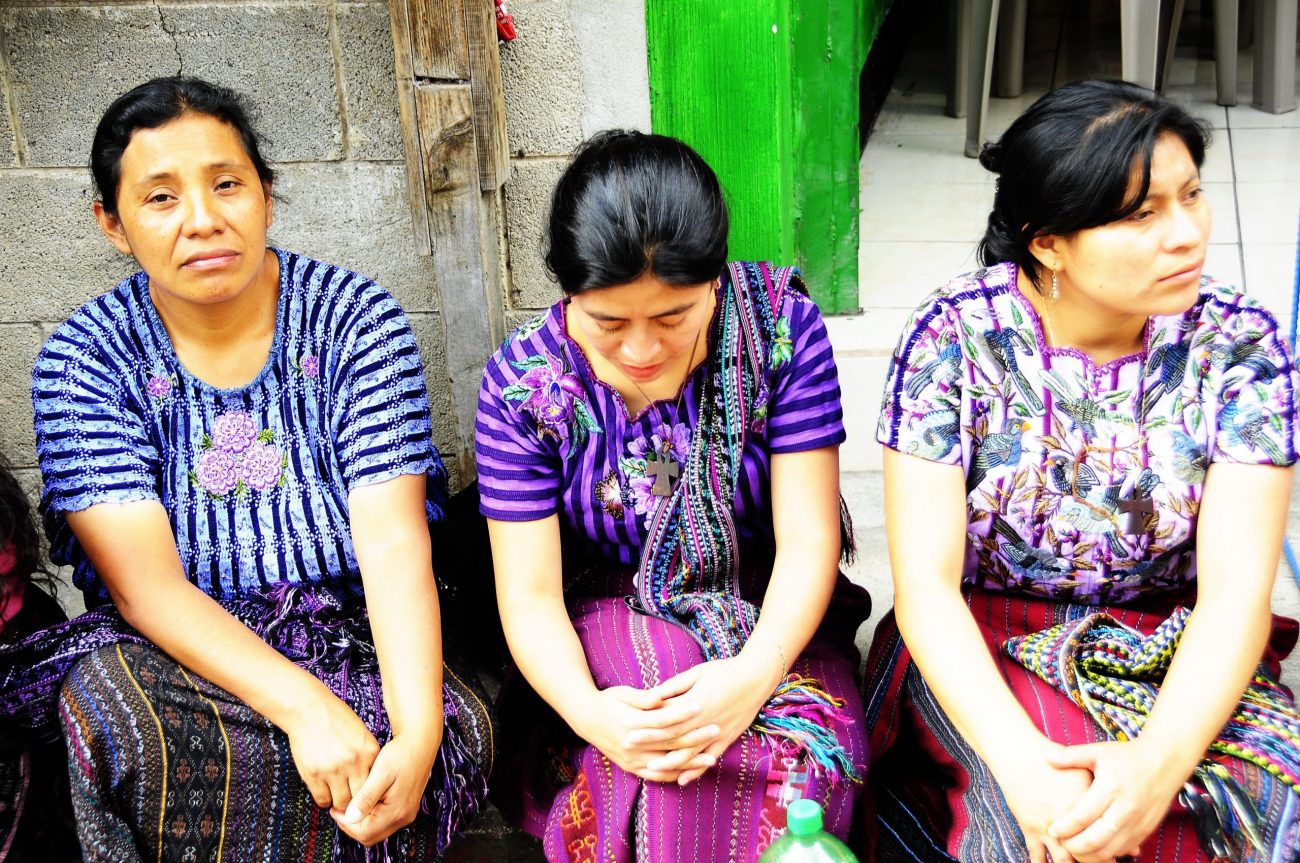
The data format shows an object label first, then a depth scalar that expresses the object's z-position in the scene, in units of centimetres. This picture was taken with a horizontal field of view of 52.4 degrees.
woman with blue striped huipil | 213
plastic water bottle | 167
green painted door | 289
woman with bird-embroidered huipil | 188
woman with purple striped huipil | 201
